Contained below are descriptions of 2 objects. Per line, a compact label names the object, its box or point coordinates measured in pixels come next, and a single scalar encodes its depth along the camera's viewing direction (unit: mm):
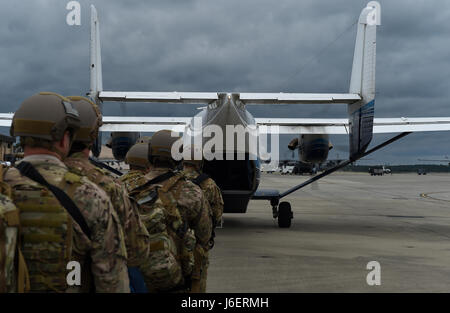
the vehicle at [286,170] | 89475
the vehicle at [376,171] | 80000
